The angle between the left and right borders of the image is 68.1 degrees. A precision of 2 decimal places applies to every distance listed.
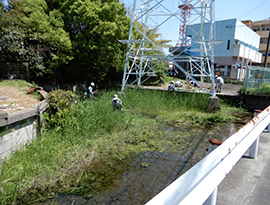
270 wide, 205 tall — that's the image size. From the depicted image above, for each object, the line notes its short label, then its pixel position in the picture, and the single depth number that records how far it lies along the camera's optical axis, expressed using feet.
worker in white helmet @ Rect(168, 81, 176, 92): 43.99
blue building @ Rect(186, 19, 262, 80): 86.89
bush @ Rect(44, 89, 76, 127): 19.66
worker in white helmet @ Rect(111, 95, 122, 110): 26.88
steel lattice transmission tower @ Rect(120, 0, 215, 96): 34.63
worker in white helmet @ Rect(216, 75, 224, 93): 49.34
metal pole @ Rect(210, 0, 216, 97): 34.81
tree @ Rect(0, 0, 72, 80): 37.30
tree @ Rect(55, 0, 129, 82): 43.91
